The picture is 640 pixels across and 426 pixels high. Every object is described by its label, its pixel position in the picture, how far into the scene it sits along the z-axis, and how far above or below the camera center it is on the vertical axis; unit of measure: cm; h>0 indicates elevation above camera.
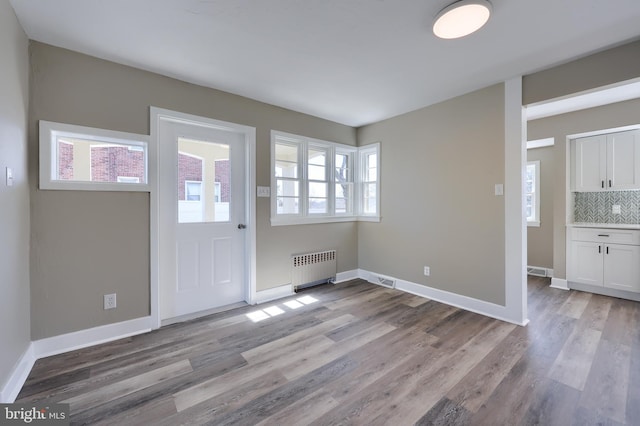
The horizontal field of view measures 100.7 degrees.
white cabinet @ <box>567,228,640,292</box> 339 -64
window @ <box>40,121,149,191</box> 220 +49
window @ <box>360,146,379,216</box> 446 +53
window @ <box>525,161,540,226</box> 472 +33
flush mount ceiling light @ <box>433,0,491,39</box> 171 +133
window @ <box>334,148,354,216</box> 444 +50
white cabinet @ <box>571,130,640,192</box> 356 +70
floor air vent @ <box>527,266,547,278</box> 454 -105
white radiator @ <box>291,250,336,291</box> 382 -86
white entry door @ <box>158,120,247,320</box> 286 -6
